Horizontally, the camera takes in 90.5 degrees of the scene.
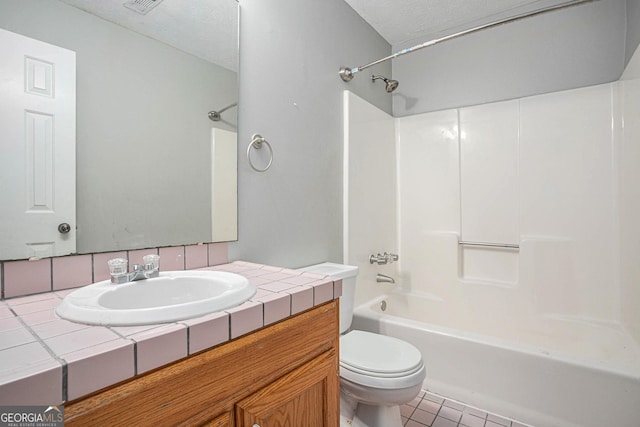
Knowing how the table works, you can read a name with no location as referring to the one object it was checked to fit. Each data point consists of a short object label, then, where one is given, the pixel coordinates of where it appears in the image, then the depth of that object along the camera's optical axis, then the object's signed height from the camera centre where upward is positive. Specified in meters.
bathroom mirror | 0.90 +0.29
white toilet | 1.27 -0.64
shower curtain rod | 1.47 +0.94
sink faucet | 0.87 -0.15
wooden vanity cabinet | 0.51 -0.34
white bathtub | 1.33 -0.74
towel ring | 1.38 +0.32
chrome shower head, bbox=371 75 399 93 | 2.30 +0.96
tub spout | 2.24 -0.45
